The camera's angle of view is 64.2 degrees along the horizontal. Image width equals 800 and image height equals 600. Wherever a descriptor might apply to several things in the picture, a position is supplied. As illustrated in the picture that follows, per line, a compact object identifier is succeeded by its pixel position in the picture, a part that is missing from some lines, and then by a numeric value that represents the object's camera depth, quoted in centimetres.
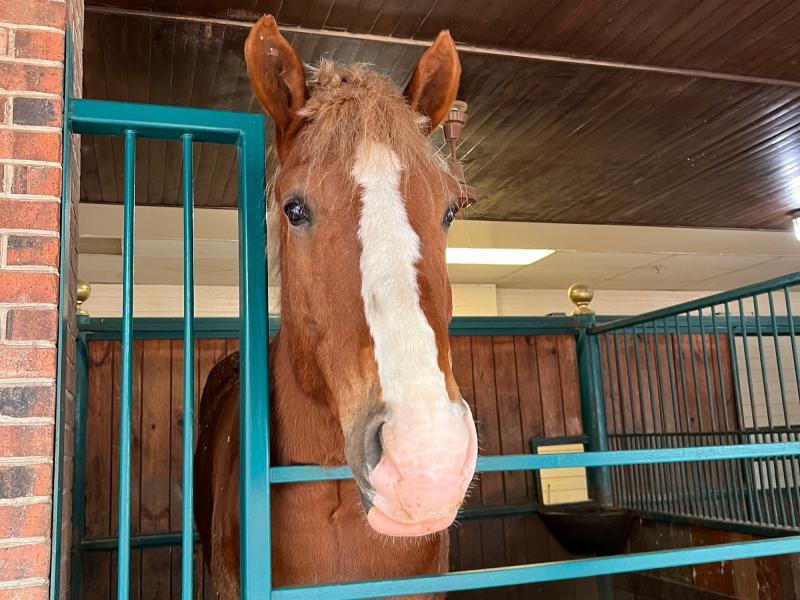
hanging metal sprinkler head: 273
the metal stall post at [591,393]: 322
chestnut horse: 84
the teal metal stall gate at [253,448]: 105
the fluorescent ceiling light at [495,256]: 662
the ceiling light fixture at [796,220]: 614
